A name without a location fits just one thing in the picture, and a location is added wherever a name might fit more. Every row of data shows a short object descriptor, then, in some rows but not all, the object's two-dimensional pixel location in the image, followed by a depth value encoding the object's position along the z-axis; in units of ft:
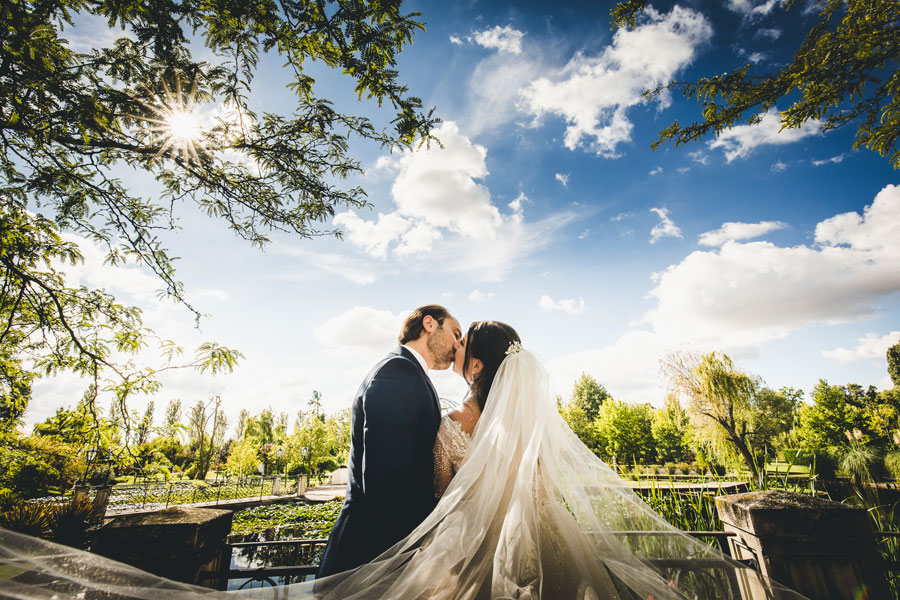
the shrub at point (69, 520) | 23.42
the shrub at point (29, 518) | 19.46
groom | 6.36
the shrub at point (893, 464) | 38.91
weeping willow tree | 58.44
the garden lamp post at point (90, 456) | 13.40
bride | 5.04
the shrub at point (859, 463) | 38.57
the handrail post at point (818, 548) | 6.20
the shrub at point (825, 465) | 47.60
